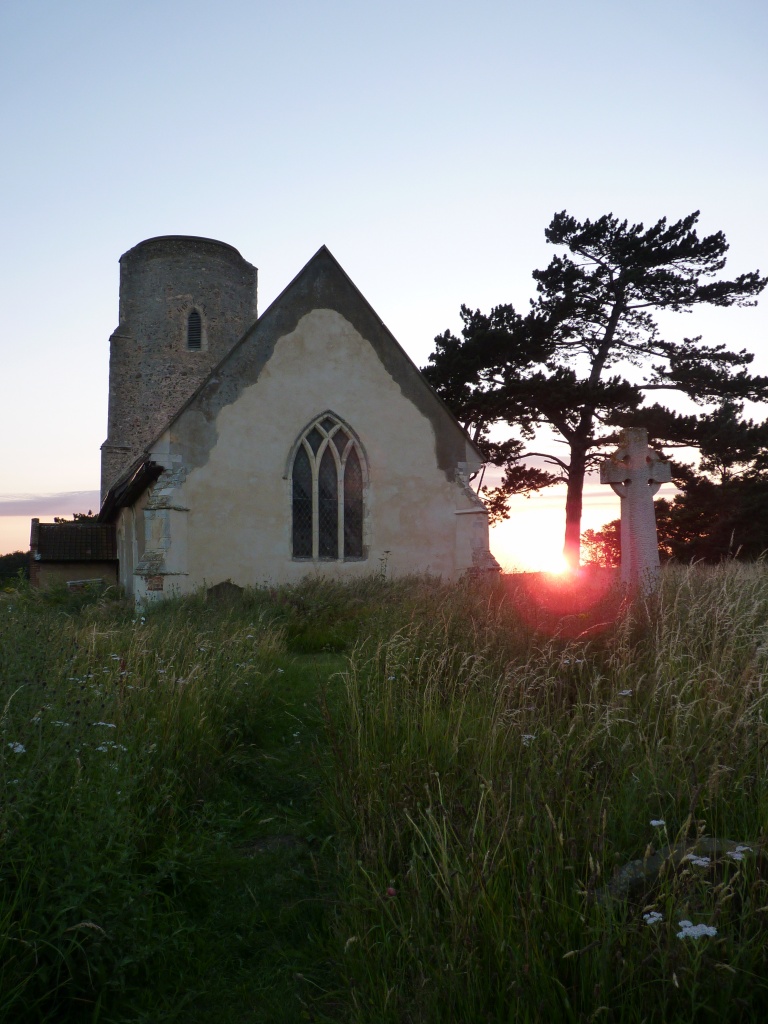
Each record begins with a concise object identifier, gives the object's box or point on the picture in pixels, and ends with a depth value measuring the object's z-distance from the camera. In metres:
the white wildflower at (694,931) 2.06
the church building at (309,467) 13.10
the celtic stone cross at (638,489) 11.79
